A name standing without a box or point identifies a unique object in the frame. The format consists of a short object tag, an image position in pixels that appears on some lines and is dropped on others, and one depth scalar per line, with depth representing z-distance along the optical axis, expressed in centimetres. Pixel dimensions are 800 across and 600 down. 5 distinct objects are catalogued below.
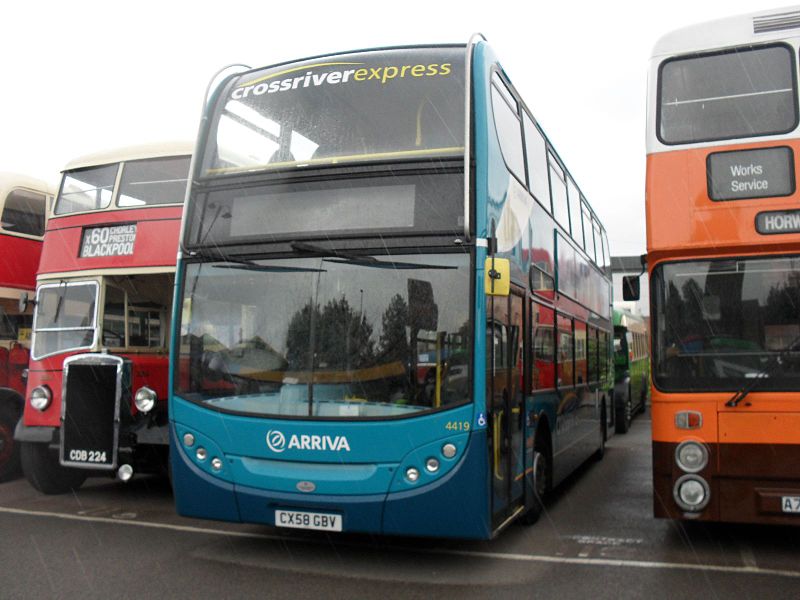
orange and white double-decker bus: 639
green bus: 1967
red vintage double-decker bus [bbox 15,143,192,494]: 903
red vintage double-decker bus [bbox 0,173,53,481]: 1111
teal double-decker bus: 609
